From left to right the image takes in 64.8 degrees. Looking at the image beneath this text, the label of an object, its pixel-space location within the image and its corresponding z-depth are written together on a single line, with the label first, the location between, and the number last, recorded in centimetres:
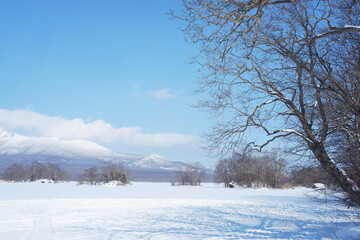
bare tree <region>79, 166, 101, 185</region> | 5896
